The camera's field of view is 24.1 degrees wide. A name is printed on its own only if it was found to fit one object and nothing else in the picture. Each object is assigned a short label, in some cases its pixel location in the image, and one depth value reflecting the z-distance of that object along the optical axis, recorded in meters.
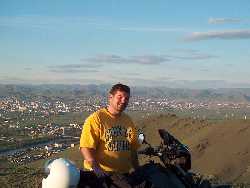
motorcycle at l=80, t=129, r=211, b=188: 6.35
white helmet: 5.87
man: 6.79
